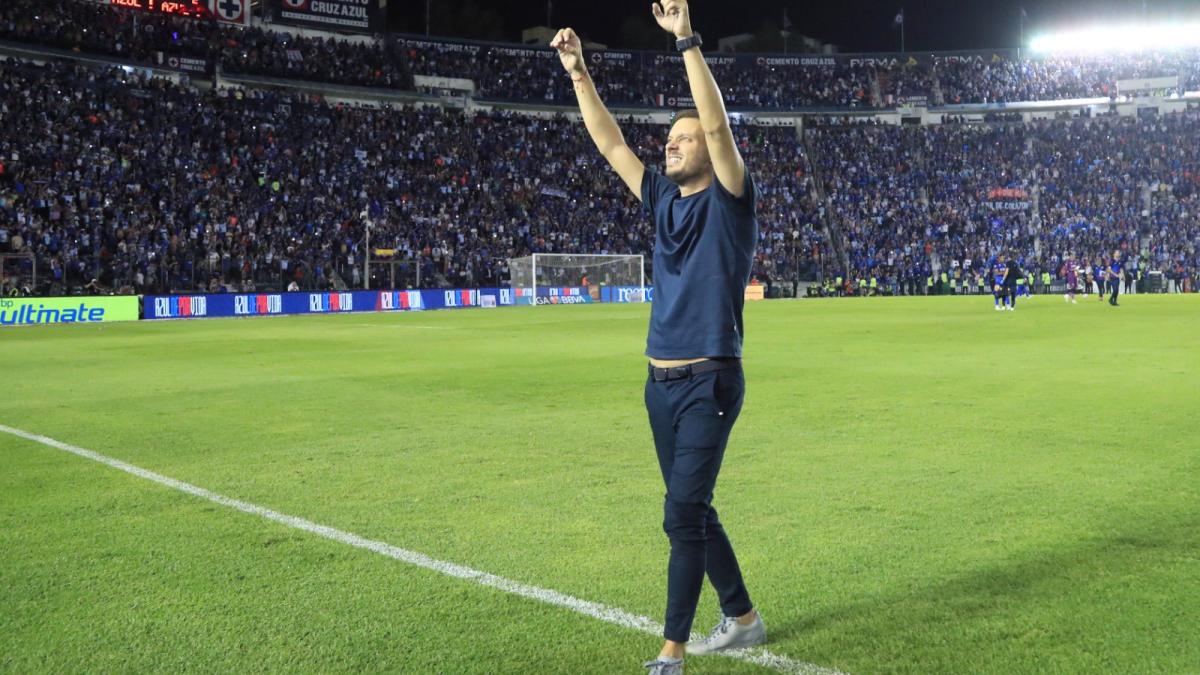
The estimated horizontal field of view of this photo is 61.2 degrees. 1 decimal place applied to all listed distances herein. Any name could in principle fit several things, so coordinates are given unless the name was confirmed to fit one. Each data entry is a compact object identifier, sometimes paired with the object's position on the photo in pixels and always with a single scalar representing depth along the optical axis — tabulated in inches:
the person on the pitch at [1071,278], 1670.8
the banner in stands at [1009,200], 2682.1
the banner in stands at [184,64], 2068.2
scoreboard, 2049.7
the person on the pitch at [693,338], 157.0
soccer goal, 1925.4
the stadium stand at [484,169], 1654.8
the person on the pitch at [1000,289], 1429.9
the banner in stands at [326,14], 2322.8
